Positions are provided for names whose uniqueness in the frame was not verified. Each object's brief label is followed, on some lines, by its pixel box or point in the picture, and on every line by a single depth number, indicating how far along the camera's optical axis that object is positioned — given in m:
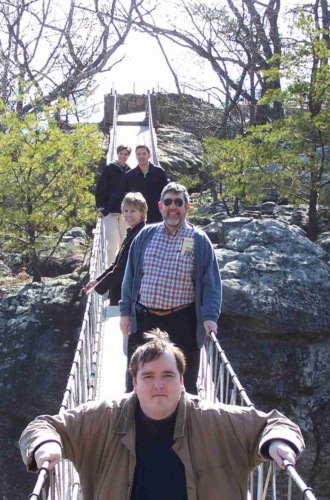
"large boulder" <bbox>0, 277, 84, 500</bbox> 9.09
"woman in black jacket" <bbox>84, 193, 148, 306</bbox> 5.79
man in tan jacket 2.91
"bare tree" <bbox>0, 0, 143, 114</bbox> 20.11
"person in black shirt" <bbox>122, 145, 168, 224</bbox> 8.29
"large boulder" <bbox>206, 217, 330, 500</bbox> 7.92
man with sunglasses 4.80
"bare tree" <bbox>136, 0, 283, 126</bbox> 17.33
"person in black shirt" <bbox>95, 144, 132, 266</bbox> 8.94
